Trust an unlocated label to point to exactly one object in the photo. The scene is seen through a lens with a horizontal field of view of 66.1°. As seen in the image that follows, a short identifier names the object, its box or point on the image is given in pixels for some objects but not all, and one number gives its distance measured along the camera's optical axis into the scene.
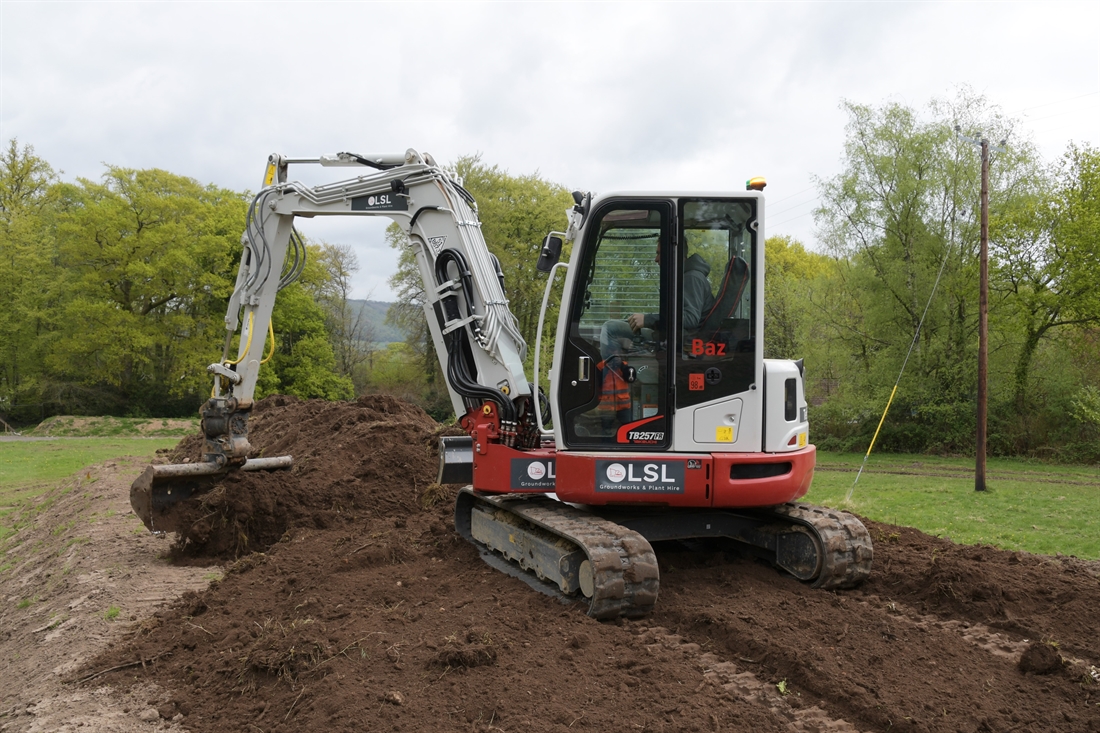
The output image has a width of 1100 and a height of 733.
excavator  6.04
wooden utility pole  15.99
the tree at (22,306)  33.53
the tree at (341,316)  42.91
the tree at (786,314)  28.51
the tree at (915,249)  25.58
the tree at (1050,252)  22.67
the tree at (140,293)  32.81
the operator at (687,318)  6.09
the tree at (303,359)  36.03
